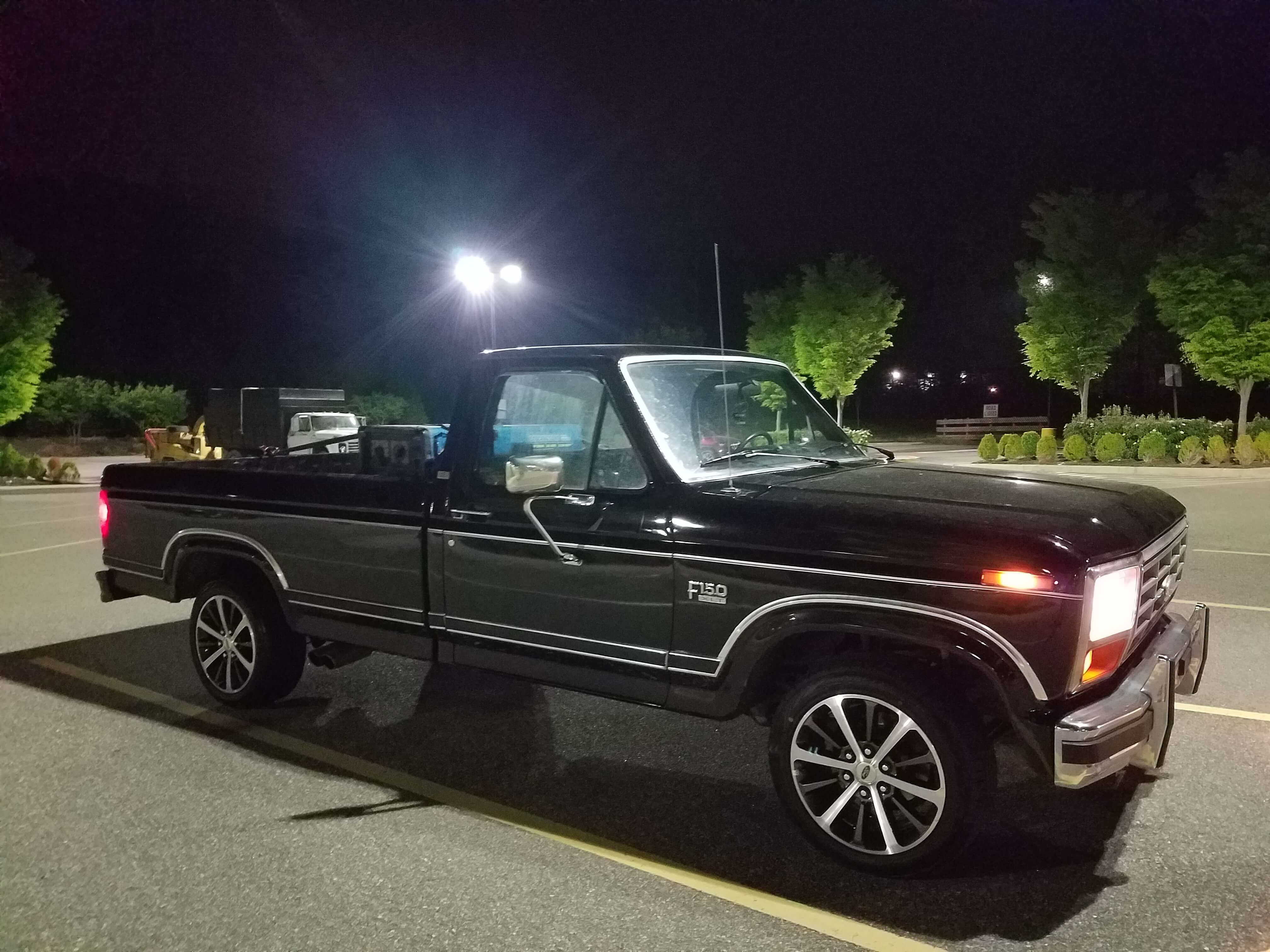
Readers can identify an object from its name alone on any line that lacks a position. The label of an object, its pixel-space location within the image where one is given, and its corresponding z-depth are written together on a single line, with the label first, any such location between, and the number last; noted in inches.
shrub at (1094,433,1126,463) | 886.4
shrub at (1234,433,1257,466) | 828.0
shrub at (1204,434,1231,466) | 836.0
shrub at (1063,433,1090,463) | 916.6
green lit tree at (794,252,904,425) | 1145.4
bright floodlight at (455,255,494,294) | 666.8
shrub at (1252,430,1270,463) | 838.5
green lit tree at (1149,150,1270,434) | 895.7
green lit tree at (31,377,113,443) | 1387.8
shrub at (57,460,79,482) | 940.0
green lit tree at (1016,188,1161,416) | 1029.8
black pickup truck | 134.6
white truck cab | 797.2
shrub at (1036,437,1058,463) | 957.2
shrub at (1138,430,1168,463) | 881.5
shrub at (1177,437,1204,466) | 843.4
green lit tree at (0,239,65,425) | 943.7
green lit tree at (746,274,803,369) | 1275.8
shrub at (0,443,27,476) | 942.4
